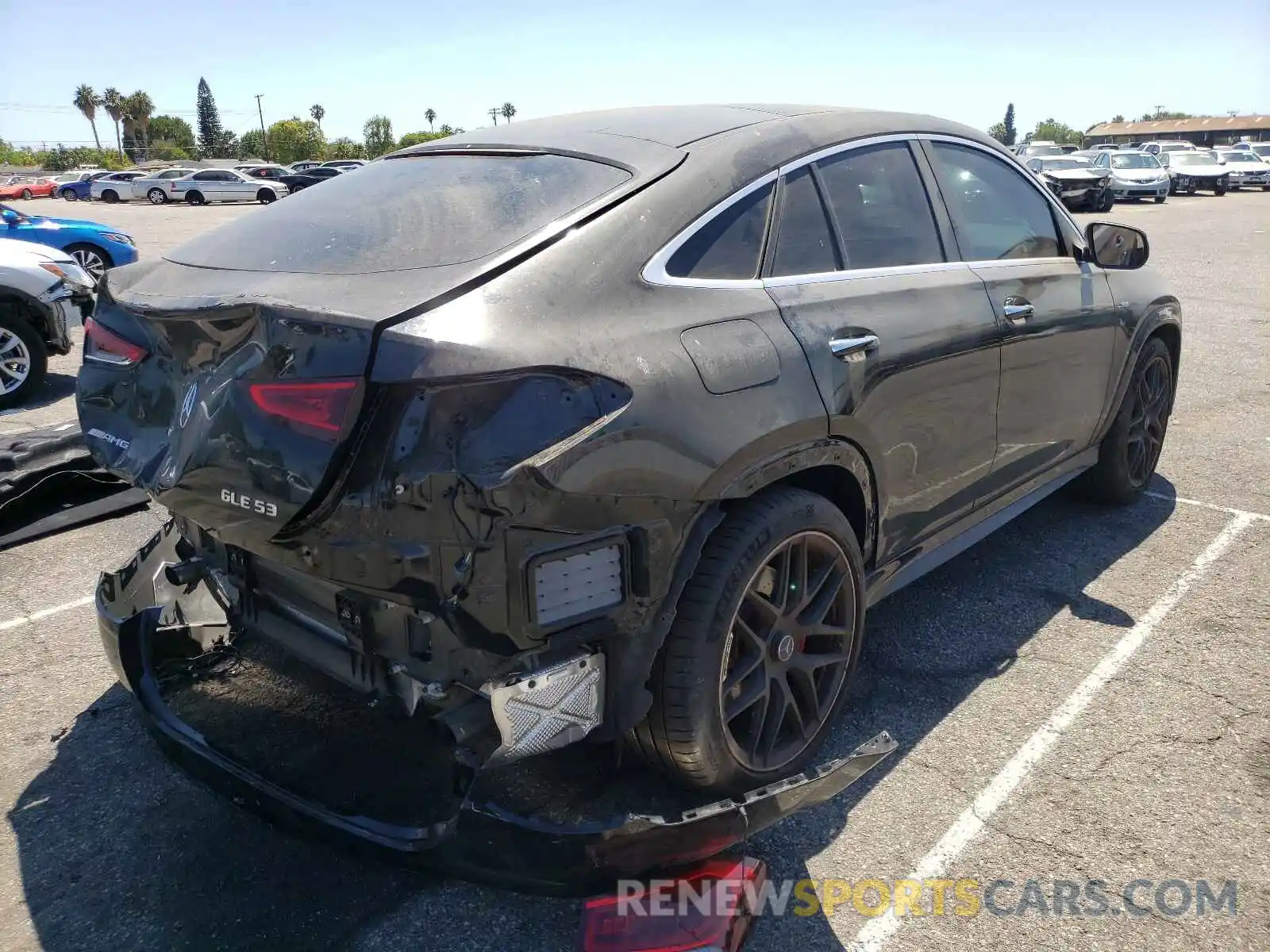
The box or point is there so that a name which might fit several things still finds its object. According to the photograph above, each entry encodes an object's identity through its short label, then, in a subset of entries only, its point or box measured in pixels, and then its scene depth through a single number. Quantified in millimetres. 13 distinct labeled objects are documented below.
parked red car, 43506
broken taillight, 2135
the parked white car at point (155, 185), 42469
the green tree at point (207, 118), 122250
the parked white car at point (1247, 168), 35781
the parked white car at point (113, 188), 43688
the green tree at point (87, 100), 114625
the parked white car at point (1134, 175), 28859
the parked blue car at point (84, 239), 10898
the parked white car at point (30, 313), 7242
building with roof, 104750
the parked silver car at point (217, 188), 41688
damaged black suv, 2021
